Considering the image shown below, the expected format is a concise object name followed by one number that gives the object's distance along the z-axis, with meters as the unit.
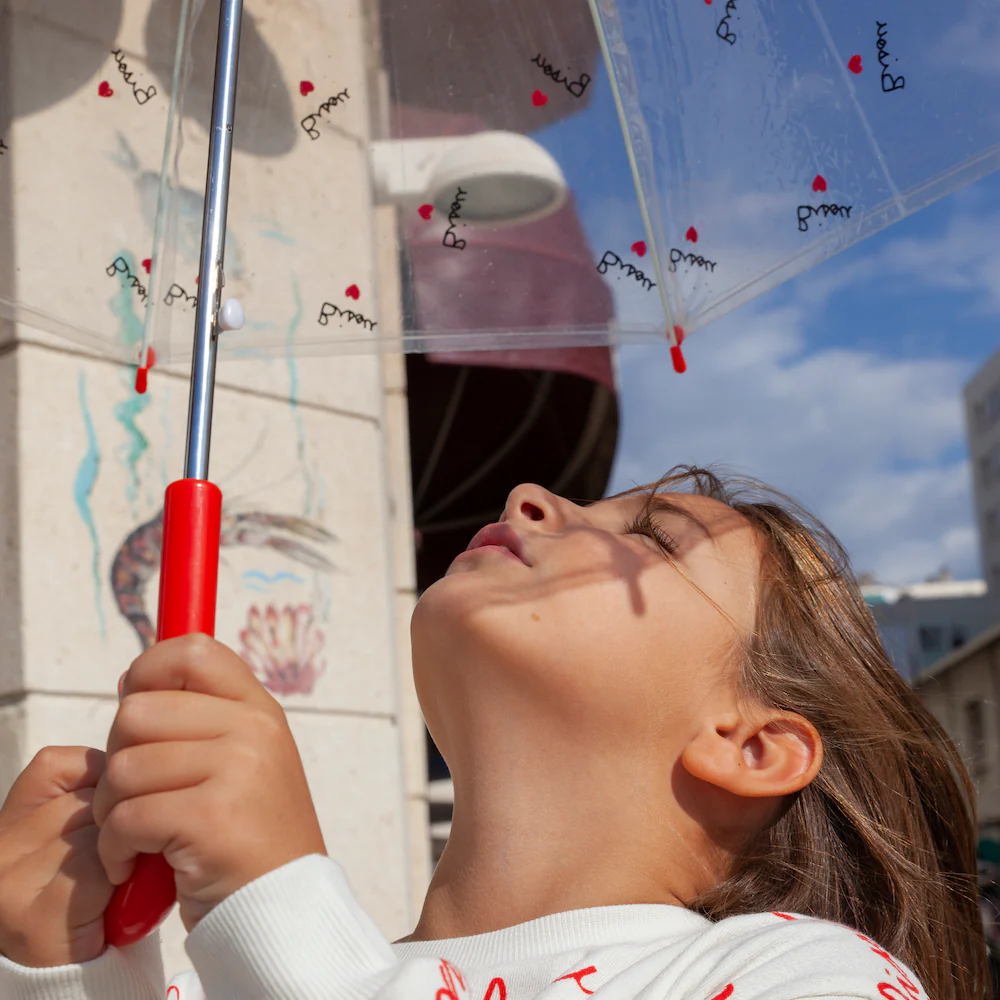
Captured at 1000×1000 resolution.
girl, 1.10
